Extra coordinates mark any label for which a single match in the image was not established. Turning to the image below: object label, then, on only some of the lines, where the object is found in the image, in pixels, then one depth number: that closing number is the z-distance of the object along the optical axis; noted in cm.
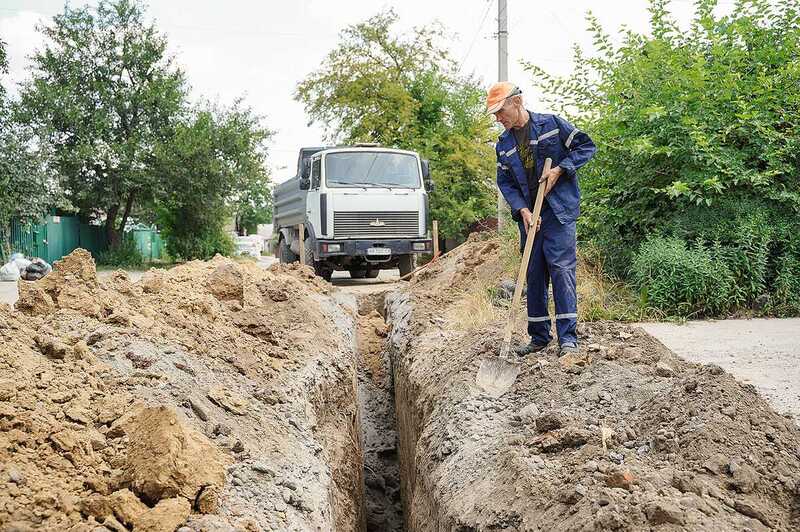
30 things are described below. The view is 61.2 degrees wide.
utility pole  1392
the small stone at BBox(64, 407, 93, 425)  286
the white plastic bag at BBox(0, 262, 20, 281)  1614
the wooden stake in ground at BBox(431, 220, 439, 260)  1274
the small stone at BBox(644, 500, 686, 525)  228
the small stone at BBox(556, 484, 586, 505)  259
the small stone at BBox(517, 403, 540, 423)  370
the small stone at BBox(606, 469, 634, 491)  258
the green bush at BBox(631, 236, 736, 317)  728
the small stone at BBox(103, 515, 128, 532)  227
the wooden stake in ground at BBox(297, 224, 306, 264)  1303
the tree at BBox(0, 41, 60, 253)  1814
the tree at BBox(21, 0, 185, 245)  2355
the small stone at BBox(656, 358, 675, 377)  402
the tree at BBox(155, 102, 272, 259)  2372
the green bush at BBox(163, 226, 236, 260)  2616
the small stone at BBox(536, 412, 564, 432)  335
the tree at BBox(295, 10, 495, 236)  2103
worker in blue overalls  479
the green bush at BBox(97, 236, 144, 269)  2481
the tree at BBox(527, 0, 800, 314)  755
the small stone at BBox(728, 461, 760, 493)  254
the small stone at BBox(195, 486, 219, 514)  257
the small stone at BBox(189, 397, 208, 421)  331
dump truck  1194
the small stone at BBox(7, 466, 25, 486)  235
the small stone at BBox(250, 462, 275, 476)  305
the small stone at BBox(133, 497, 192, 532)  232
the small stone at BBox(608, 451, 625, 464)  292
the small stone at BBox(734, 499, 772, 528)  237
